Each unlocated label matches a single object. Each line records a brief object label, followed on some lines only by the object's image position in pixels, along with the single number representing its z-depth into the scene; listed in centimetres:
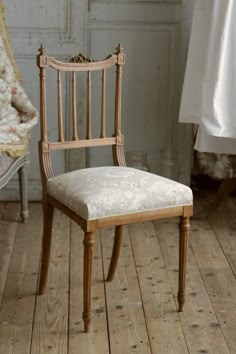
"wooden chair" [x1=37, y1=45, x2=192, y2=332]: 225
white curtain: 303
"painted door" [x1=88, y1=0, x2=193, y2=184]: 354
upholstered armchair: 299
